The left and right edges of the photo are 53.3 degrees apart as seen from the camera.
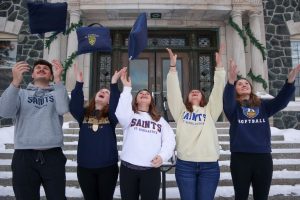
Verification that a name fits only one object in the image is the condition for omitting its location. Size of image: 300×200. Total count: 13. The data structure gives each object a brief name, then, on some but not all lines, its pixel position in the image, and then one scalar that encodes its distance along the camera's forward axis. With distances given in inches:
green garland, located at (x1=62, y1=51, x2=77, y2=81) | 302.2
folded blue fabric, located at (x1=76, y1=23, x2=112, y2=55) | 146.7
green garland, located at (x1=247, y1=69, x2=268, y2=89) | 309.0
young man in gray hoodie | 98.5
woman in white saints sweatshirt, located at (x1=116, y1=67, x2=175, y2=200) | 103.1
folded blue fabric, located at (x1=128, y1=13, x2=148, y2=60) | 122.4
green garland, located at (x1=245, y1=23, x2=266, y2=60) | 317.4
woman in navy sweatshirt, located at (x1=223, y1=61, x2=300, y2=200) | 110.3
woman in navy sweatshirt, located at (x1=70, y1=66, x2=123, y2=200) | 108.0
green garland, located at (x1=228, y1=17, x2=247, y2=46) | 315.2
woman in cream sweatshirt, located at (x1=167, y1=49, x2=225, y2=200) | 109.8
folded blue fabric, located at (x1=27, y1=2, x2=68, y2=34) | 156.2
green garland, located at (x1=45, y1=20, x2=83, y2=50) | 308.1
